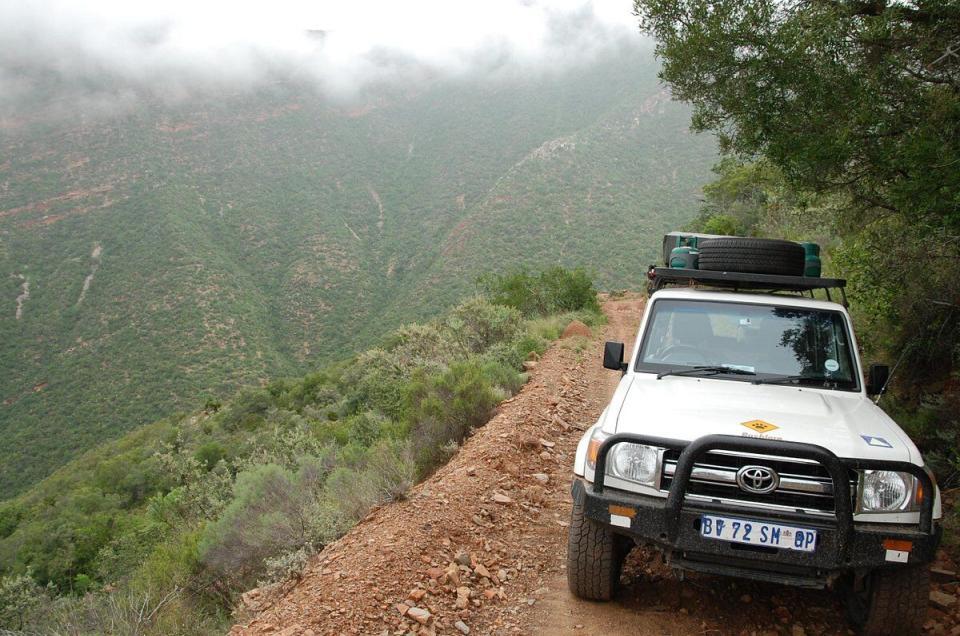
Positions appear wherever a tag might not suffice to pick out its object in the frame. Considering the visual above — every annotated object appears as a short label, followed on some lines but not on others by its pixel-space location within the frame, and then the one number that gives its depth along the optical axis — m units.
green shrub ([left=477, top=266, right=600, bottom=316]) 20.20
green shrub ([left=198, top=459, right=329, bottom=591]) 5.10
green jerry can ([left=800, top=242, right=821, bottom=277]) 5.42
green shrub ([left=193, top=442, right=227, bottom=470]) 18.03
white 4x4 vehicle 2.86
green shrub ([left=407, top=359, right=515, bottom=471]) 6.76
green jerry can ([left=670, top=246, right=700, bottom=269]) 5.59
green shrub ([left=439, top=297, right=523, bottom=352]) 13.19
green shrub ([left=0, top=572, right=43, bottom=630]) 9.98
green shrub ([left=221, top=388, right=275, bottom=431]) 24.34
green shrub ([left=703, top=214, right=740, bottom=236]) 24.36
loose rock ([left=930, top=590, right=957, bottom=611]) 3.66
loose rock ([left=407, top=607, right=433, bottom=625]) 3.50
